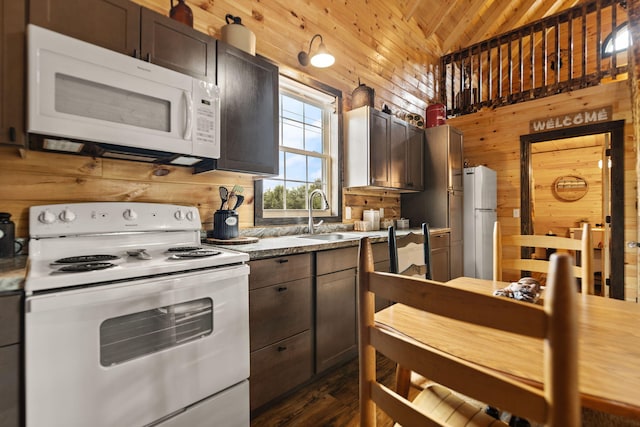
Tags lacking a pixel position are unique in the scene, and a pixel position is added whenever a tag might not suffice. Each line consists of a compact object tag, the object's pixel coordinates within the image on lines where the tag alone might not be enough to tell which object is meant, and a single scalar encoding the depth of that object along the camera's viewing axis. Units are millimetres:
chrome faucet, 2672
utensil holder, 1995
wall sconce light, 2639
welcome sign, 3690
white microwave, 1278
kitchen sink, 2660
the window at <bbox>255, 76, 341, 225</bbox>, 2756
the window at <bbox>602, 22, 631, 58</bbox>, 4526
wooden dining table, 624
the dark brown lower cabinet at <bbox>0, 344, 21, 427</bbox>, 942
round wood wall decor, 5918
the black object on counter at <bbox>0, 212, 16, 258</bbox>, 1343
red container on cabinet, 4191
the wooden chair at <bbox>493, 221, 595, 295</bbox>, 1479
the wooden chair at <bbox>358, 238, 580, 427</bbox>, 431
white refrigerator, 4016
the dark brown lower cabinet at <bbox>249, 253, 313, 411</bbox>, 1661
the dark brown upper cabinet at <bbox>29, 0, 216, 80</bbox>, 1357
